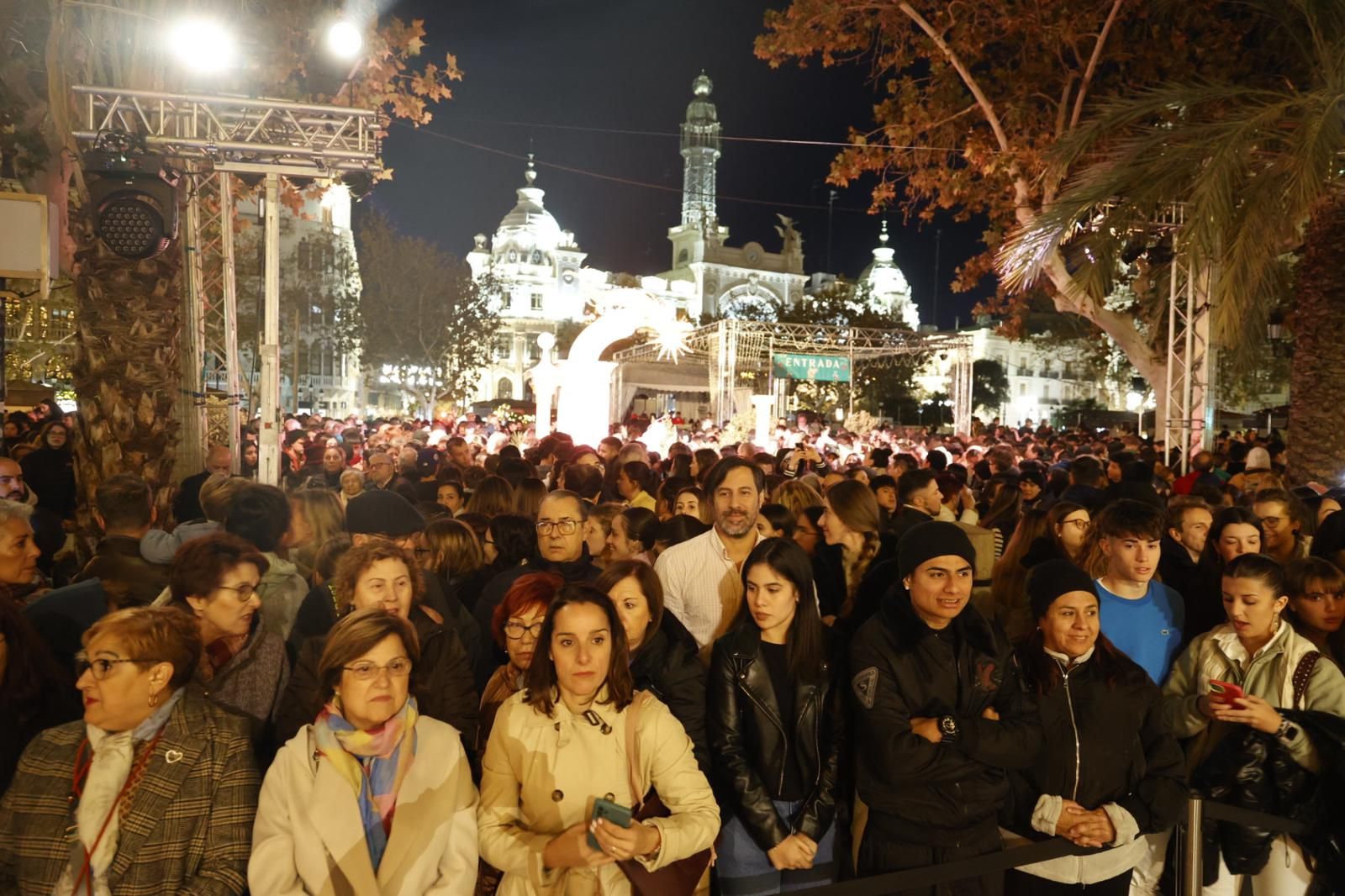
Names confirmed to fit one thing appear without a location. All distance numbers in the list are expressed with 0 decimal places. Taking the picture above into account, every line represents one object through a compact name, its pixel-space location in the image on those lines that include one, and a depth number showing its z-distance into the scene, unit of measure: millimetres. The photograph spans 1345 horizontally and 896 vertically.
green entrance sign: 25234
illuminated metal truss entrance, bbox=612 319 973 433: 25609
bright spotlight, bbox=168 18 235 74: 7711
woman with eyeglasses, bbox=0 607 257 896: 2512
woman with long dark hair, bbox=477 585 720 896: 2816
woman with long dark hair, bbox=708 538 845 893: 3172
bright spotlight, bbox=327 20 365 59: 8445
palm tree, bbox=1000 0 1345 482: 7996
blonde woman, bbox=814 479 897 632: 4828
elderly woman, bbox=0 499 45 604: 3879
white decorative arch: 16391
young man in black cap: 3078
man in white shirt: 4215
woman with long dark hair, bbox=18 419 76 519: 8367
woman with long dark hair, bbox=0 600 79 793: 2951
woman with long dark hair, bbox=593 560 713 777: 3322
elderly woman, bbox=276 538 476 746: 3152
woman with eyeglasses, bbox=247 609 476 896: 2568
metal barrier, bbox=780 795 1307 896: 2865
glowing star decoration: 16516
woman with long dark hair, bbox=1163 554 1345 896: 3447
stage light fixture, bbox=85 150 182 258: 7016
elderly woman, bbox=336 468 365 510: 8422
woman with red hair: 3391
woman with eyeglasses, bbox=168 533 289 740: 3252
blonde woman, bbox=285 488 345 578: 4648
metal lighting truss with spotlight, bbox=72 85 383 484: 7824
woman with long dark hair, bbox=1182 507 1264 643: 4816
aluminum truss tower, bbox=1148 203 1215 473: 12727
